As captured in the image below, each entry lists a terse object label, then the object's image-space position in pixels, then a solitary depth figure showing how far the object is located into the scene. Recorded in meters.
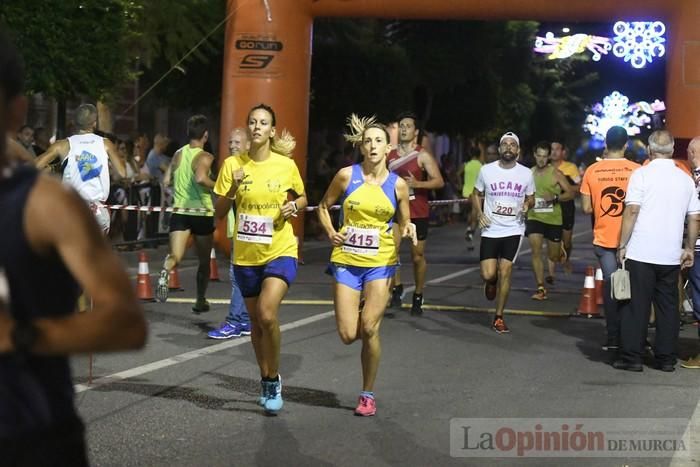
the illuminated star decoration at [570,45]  27.14
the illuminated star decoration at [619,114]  58.53
